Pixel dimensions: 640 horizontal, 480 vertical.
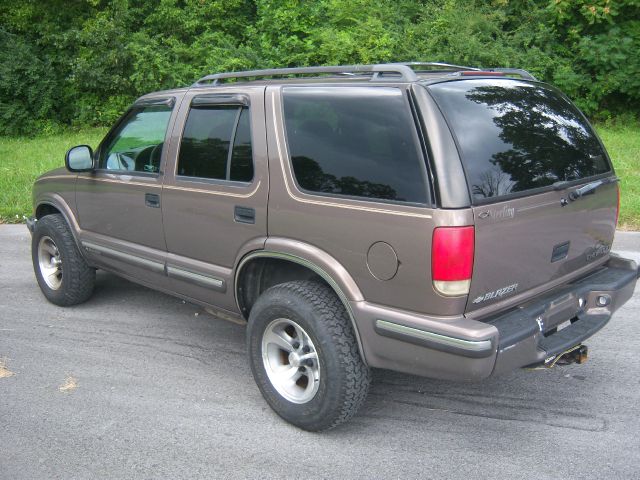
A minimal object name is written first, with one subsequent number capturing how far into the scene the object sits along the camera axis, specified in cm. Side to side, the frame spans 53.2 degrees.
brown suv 299
